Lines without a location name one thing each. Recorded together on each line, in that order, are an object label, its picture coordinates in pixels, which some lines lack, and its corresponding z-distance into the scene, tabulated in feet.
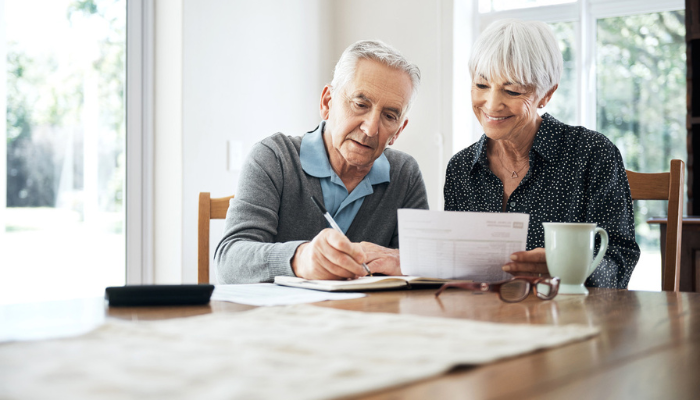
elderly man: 4.66
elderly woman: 4.81
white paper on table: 2.84
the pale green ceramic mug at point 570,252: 3.24
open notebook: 3.29
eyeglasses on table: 2.97
